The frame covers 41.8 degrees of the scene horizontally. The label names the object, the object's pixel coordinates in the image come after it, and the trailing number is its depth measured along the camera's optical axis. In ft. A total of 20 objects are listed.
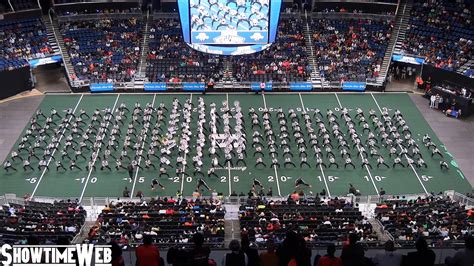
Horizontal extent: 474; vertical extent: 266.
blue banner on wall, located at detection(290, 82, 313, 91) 157.93
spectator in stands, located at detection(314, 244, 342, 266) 39.32
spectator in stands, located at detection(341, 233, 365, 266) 41.22
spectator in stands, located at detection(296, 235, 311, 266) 40.01
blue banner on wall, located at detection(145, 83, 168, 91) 156.87
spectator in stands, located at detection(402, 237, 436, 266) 39.29
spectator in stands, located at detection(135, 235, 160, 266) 41.46
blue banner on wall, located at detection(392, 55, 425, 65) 160.88
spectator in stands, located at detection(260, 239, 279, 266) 40.16
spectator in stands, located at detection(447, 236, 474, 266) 38.99
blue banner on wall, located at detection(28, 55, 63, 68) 159.33
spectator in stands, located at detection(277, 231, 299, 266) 40.75
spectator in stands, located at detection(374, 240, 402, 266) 40.57
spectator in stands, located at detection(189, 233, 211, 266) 38.70
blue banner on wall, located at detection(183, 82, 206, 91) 156.56
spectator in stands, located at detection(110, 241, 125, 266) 40.96
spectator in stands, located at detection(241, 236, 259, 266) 40.88
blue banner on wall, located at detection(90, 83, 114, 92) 156.15
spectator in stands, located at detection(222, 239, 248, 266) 39.58
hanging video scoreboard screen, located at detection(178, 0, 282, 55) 156.76
